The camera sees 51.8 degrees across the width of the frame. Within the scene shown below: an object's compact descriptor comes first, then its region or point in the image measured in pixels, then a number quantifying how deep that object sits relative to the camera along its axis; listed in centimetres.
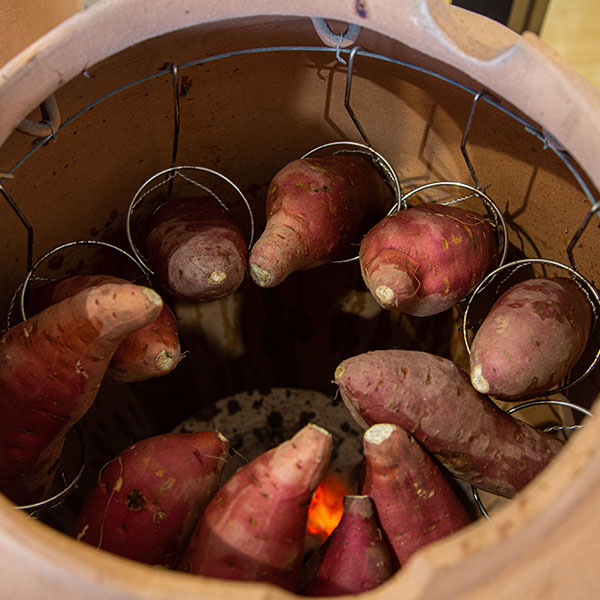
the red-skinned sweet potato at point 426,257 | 69
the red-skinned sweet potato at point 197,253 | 71
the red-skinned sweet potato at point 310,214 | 71
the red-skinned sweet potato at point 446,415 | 65
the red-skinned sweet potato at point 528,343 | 65
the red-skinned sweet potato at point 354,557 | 57
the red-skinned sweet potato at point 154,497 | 60
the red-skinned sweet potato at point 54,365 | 55
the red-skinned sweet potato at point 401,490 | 60
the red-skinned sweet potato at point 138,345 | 66
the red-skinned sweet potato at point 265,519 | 54
